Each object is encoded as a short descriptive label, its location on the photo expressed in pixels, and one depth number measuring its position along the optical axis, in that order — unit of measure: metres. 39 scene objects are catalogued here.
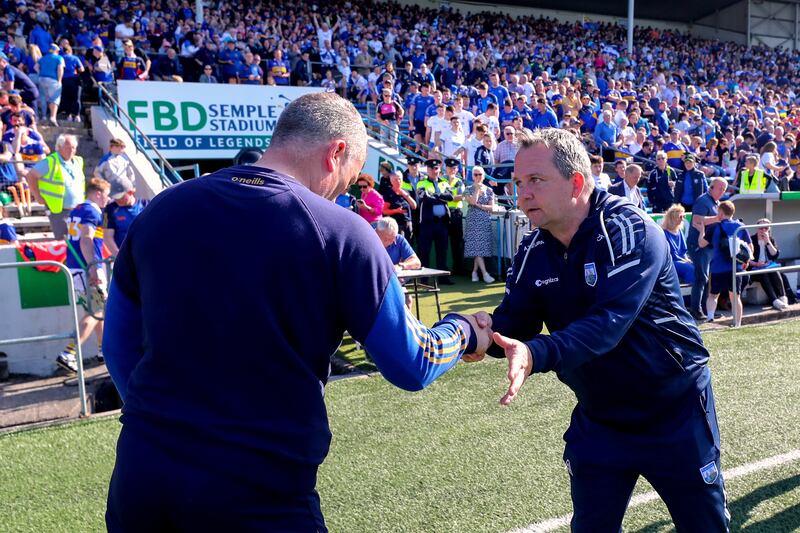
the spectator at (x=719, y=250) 9.12
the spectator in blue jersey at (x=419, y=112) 16.28
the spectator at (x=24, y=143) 11.00
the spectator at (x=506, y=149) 14.47
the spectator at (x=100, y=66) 14.30
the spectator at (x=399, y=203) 11.66
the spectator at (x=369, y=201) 10.40
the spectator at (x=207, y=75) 15.38
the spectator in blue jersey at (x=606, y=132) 16.75
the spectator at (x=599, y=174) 11.63
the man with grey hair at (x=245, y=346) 1.66
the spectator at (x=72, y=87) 13.54
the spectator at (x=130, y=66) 14.24
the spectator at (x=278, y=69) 16.70
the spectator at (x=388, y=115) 16.39
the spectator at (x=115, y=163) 8.96
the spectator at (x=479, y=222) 11.80
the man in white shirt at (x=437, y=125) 15.01
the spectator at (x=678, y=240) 8.88
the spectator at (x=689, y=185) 13.21
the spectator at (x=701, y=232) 9.37
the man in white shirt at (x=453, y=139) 14.84
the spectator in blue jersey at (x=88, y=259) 6.99
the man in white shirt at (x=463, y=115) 15.22
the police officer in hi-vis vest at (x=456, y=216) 12.45
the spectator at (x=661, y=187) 13.47
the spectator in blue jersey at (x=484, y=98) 17.16
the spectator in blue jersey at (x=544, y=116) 16.56
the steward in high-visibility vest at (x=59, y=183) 8.80
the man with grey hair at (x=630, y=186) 11.16
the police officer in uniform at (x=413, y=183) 12.66
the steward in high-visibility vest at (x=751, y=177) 13.44
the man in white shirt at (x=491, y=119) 15.43
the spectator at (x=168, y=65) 15.39
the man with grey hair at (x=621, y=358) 2.48
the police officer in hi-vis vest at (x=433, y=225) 11.95
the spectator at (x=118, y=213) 7.60
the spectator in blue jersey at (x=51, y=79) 13.06
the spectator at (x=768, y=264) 9.73
